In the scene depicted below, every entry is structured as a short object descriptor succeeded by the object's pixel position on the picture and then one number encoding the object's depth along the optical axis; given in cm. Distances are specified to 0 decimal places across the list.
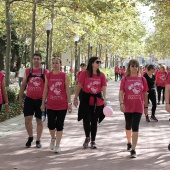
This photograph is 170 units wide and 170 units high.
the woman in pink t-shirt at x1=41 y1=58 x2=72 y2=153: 1013
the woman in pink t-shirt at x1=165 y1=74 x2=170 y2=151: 965
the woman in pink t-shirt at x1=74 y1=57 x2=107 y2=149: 1070
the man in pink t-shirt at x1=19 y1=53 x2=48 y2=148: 1064
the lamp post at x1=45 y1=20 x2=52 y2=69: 2621
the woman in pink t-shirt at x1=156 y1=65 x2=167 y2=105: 2313
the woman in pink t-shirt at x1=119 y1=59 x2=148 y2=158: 990
